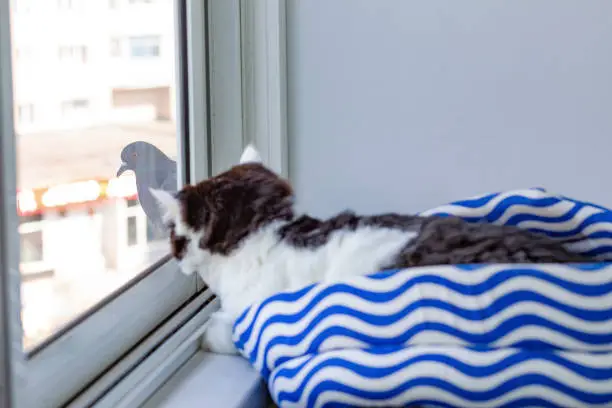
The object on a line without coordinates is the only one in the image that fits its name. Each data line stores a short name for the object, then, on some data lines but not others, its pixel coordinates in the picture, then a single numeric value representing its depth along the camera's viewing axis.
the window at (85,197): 1.17
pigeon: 1.40
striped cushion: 1.16
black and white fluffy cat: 1.26
